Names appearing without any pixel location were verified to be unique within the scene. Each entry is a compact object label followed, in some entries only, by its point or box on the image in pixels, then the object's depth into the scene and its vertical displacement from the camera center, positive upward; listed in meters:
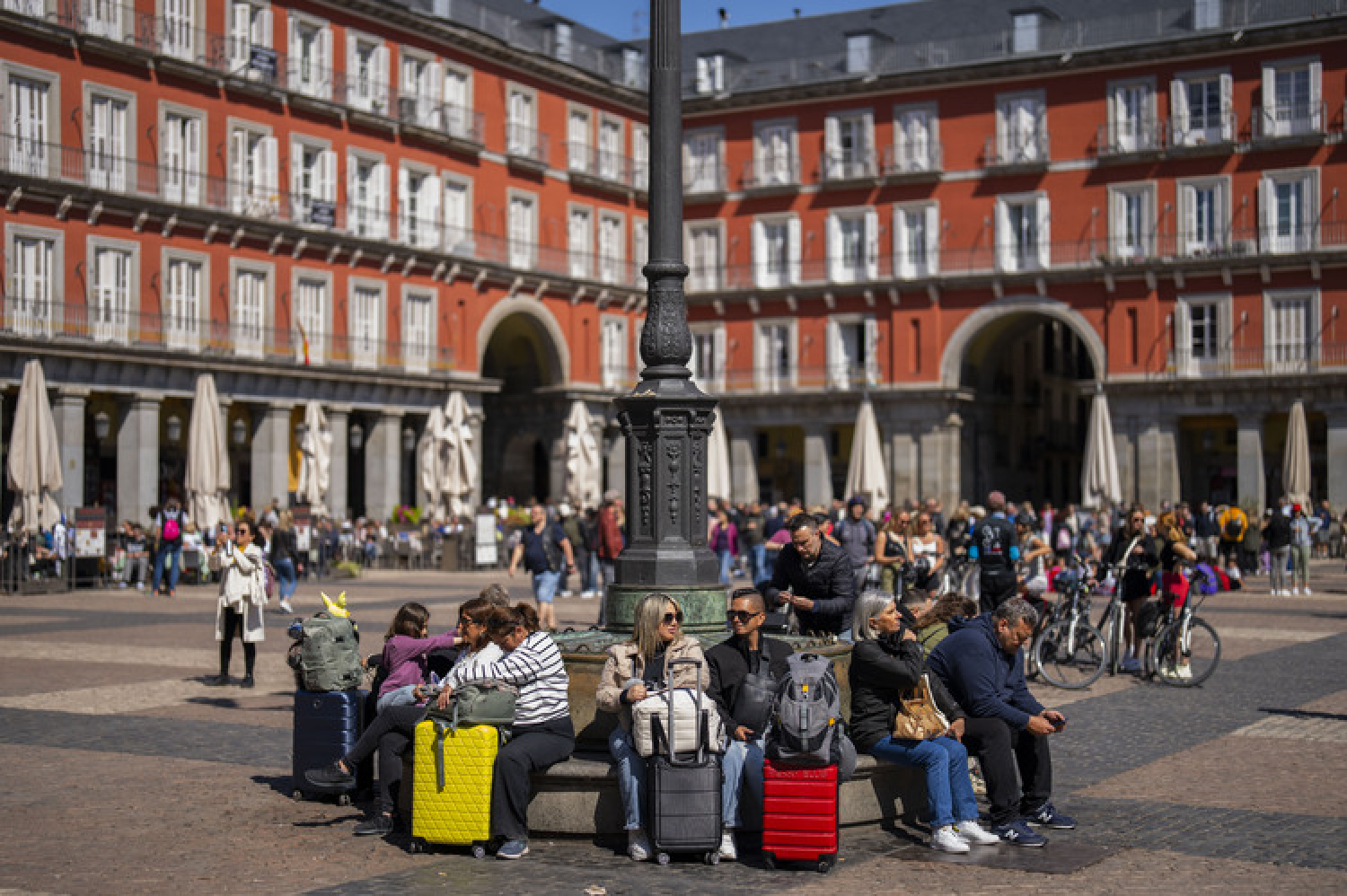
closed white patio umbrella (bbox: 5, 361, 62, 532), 30.84 +0.52
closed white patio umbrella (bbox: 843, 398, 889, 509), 42.00 +0.27
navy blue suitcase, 10.55 -1.52
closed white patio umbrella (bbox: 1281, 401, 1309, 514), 39.81 +0.31
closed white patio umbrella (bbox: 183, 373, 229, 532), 33.72 +0.44
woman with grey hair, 9.25 -1.34
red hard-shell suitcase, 8.61 -1.69
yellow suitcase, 9.09 -1.62
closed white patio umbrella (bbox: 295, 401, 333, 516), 38.12 +0.48
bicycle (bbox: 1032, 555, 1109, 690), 16.67 -1.69
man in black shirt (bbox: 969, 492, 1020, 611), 17.08 -0.78
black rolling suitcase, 8.82 -1.66
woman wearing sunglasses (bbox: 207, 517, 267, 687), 16.22 -1.02
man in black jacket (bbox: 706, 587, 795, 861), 9.12 -1.13
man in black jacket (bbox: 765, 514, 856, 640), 11.69 -0.69
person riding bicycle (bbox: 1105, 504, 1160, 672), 17.05 -0.84
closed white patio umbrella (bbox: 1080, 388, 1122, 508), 40.12 +0.13
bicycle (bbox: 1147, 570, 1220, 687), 16.61 -1.69
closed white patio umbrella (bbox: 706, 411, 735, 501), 39.84 +0.32
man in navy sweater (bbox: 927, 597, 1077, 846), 9.49 -1.32
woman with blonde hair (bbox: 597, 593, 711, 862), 9.03 -1.02
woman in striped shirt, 9.14 -1.20
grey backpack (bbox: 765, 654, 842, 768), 8.73 -1.23
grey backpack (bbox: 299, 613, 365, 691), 10.60 -1.07
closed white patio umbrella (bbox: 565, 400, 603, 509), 41.31 +0.64
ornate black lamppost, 11.20 +0.31
